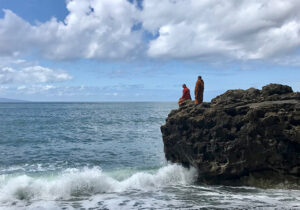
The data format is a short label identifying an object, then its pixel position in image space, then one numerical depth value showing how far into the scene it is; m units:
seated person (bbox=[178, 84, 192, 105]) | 18.44
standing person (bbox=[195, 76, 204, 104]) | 16.33
